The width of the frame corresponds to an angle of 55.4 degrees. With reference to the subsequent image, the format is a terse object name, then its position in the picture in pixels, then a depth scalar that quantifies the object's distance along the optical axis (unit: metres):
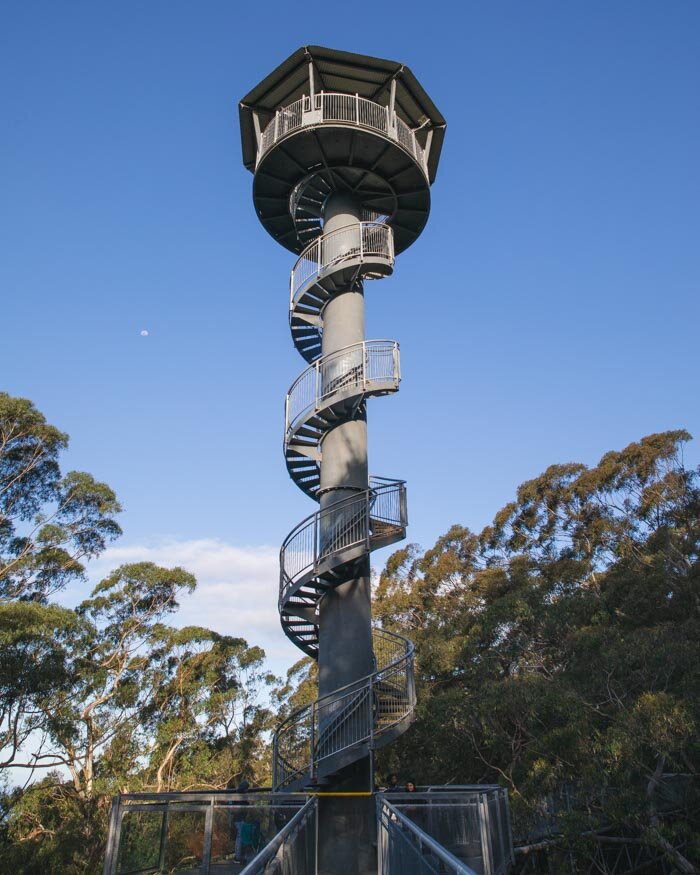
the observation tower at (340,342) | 10.69
